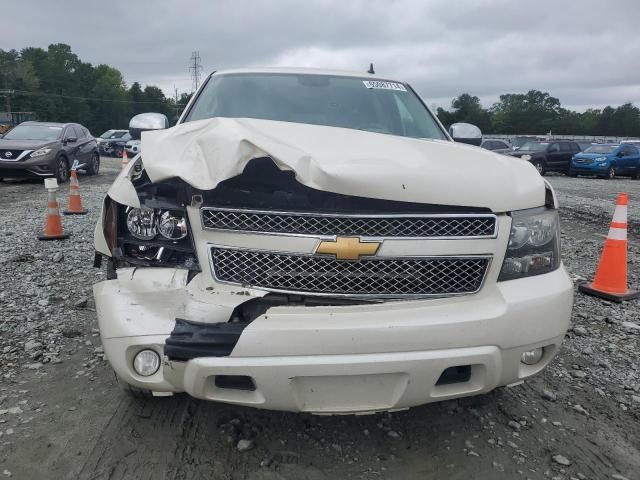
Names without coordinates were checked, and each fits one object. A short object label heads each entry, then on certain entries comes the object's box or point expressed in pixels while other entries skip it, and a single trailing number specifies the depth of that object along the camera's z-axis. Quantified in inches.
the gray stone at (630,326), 157.5
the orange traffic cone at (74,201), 338.1
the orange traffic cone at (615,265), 184.4
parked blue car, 862.5
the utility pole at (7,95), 2819.9
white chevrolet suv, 78.1
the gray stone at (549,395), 115.2
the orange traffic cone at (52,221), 252.7
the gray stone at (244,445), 94.6
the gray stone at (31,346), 132.9
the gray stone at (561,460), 92.9
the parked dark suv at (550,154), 876.6
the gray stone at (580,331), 151.9
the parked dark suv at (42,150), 482.0
